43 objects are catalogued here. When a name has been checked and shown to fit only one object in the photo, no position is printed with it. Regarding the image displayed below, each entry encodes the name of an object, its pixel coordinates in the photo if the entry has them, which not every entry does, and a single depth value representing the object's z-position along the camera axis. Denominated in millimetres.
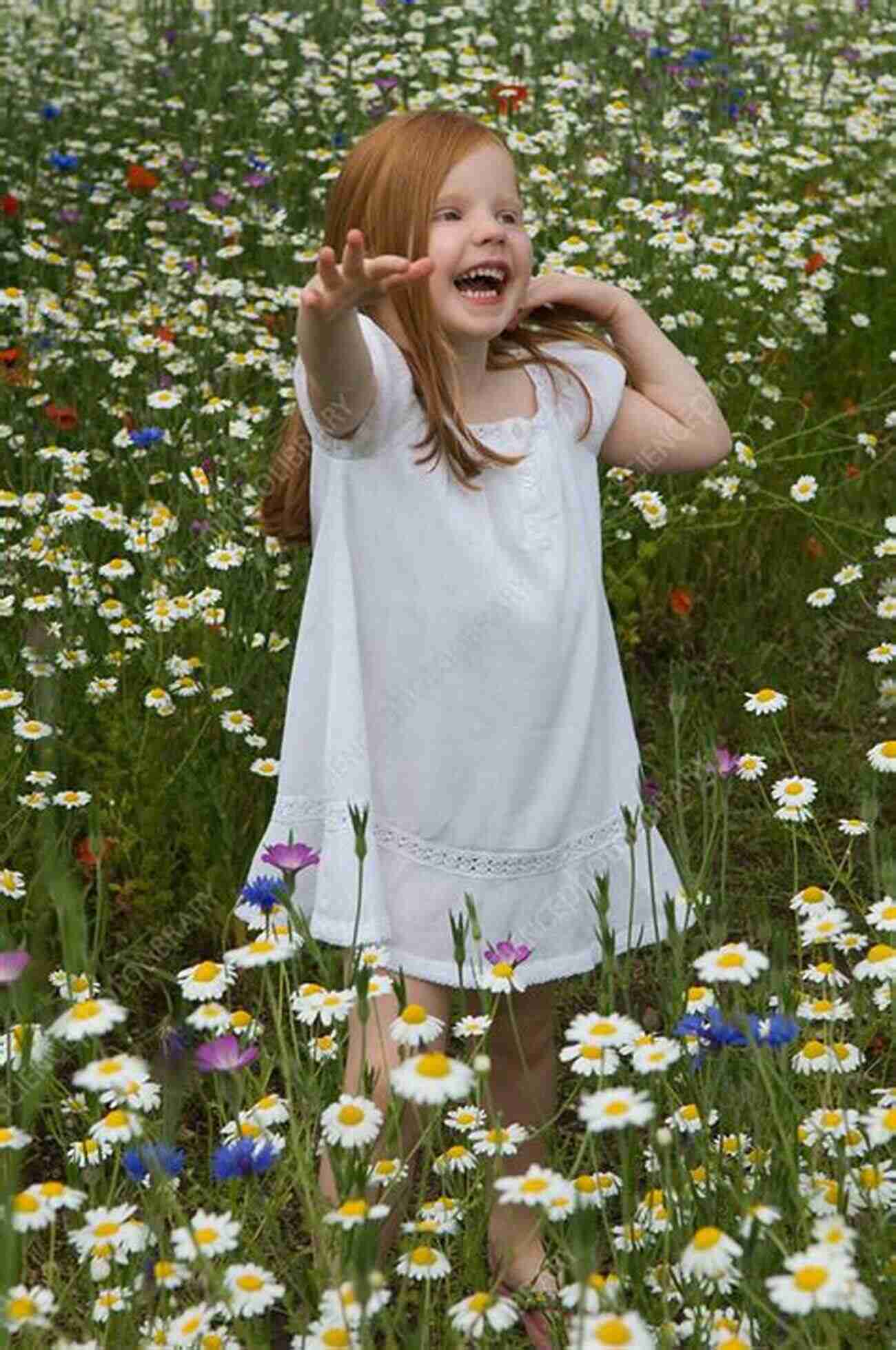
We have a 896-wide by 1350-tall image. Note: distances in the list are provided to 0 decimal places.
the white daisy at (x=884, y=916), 1992
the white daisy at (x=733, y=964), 1853
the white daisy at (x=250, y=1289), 1761
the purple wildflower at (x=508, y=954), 2048
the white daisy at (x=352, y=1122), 1805
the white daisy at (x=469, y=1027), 2008
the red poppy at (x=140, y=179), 4295
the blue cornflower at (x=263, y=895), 2050
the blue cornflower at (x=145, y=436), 3063
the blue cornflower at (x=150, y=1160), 1792
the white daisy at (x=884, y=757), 2380
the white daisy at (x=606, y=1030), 1858
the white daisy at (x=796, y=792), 2297
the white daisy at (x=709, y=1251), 1670
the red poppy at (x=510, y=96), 3950
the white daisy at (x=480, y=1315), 1748
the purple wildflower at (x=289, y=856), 2031
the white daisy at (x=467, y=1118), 2083
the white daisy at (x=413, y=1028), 1875
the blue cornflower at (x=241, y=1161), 1813
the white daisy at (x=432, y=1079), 1717
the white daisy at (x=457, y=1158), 2005
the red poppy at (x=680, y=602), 3215
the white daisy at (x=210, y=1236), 1759
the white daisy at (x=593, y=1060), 1876
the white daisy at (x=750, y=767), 2380
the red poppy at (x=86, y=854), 2646
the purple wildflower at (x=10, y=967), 1902
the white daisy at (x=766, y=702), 2505
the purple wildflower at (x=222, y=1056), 1859
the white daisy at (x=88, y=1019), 1816
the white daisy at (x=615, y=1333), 1573
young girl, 2208
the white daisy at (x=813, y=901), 2138
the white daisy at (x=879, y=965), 1935
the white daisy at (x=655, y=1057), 1821
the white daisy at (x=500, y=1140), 1858
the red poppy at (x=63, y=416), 3302
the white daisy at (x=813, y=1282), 1607
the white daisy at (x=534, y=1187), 1763
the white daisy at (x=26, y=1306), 1705
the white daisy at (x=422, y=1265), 1855
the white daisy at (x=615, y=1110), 1685
